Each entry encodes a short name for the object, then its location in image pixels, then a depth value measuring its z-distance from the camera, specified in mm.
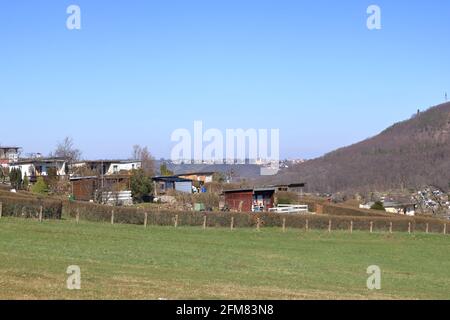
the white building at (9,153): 124500
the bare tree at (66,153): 119238
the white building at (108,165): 110544
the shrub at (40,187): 82225
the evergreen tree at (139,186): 84312
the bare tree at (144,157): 121375
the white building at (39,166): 103312
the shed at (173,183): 103125
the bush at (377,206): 93688
